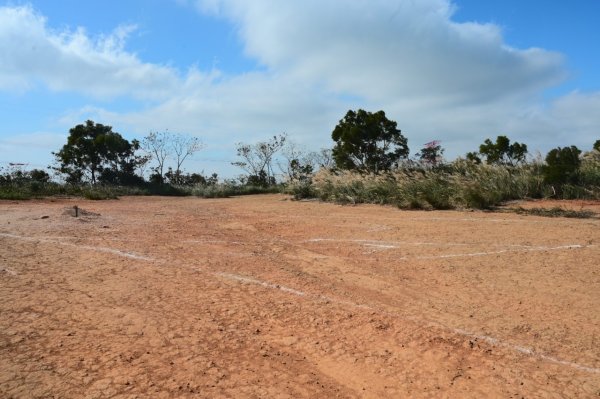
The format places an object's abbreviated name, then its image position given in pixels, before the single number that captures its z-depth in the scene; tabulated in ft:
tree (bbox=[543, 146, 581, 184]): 43.47
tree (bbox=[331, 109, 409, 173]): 89.71
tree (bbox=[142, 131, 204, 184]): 111.45
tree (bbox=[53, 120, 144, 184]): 93.91
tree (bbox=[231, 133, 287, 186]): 115.86
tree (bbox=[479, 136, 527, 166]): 80.04
